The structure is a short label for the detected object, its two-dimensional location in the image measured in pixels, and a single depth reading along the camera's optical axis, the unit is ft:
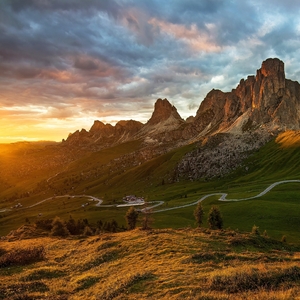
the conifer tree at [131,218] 295.97
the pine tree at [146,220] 228.43
